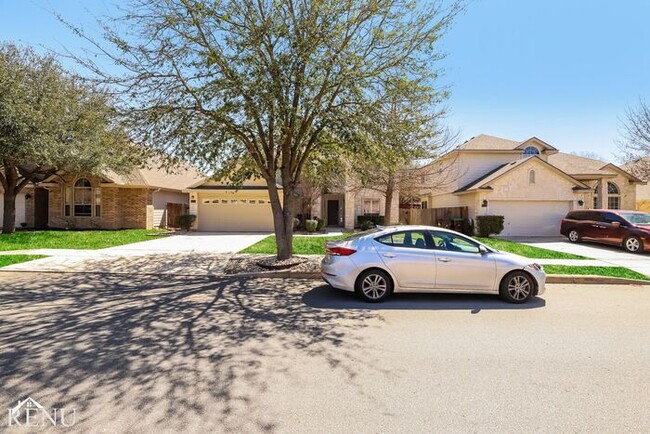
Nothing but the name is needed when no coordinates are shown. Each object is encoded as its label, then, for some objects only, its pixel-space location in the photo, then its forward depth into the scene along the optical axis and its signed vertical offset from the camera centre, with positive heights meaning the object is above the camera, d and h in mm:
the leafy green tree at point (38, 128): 15258 +4005
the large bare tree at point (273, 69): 8305 +3505
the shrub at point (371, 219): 24692 +3
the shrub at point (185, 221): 22938 -132
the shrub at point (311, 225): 22016 -360
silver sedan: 7012 -1007
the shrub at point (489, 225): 19547 -309
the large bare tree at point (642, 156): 18500 +3490
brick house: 22859 +1047
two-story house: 20344 +2057
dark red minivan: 14180 -361
